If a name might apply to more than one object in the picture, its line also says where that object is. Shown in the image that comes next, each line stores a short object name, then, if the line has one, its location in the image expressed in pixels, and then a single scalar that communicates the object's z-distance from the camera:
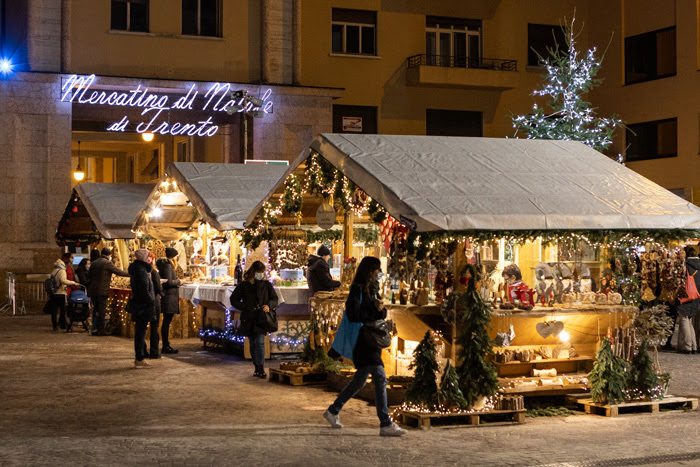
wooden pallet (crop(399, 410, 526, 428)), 10.21
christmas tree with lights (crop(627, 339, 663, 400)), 11.28
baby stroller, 22.33
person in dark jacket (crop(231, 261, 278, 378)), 14.32
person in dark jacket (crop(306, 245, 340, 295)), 15.85
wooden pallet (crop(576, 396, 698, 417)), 10.97
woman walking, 9.84
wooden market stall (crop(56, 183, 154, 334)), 21.80
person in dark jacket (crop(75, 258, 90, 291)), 23.38
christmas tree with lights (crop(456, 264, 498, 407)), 10.62
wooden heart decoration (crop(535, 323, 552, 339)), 11.88
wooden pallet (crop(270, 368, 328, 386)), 13.45
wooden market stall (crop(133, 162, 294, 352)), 17.55
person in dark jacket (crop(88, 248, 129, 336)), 21.14
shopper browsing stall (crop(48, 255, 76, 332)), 22.09
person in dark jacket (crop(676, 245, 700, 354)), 17.34
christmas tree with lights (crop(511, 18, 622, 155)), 26.95
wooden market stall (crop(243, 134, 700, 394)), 10.83
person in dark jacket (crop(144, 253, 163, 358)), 16.44
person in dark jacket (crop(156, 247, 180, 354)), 17.62
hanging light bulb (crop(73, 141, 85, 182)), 38.31
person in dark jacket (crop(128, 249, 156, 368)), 15.49
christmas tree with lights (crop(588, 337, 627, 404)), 11.06
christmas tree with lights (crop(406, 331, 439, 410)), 10.48
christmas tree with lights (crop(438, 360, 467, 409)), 10.44
